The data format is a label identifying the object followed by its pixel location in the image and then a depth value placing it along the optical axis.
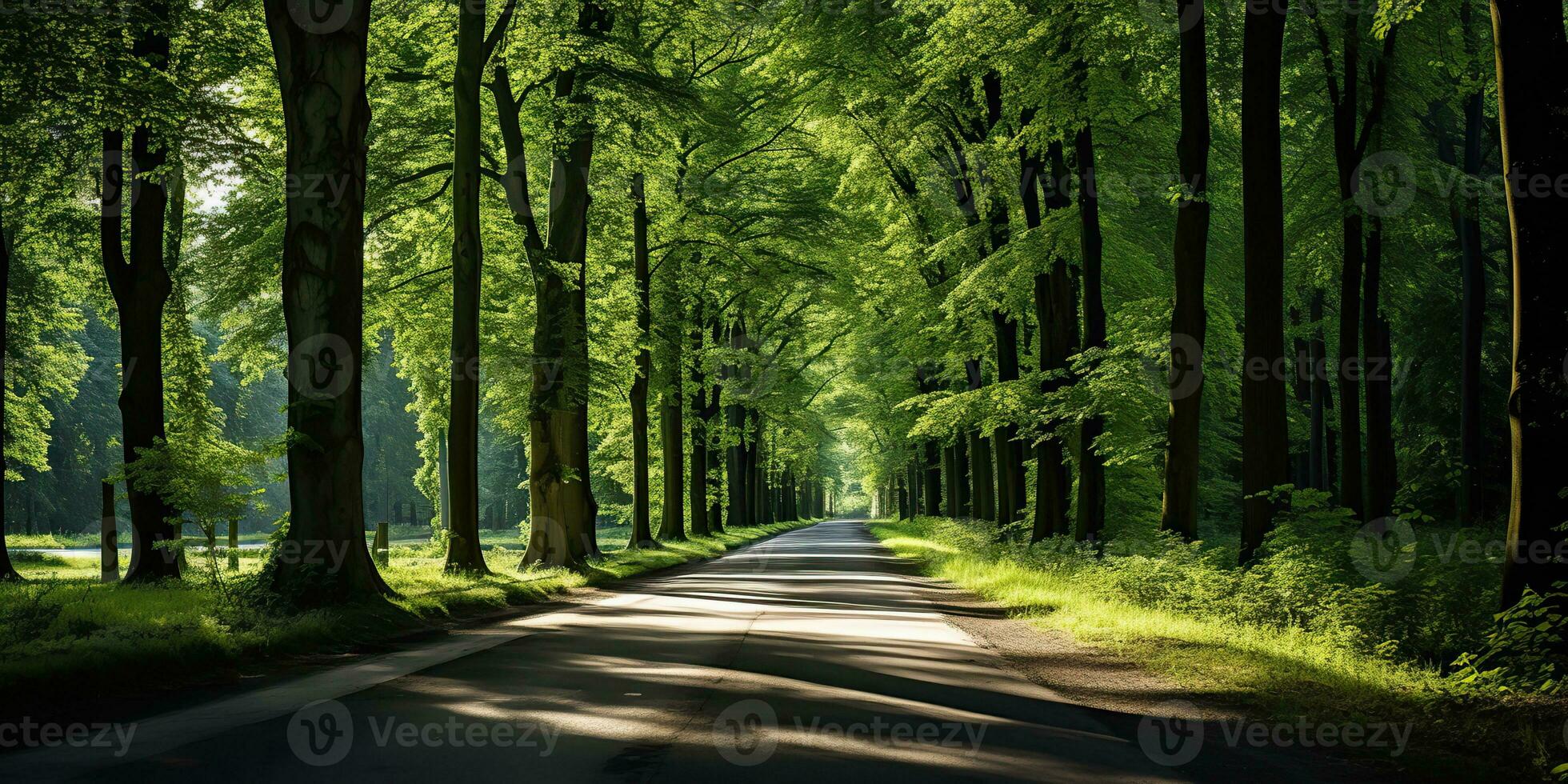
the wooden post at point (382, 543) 29.02
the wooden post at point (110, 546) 20.31
